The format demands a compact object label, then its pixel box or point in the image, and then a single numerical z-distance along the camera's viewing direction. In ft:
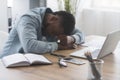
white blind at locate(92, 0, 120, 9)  13.68
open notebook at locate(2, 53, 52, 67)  5.18
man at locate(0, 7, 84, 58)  6.40
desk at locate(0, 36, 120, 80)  4.68
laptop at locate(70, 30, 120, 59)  5.84
